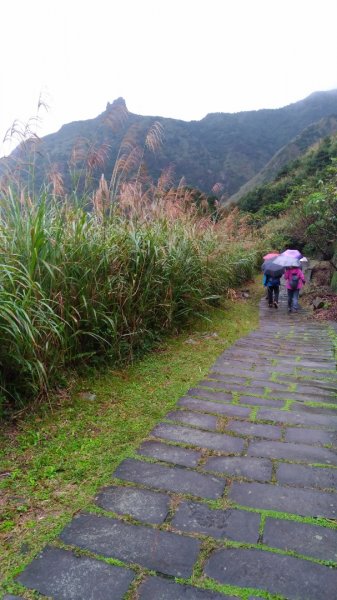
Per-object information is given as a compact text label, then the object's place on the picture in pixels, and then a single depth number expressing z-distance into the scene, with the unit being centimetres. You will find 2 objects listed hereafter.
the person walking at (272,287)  716
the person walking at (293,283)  677
